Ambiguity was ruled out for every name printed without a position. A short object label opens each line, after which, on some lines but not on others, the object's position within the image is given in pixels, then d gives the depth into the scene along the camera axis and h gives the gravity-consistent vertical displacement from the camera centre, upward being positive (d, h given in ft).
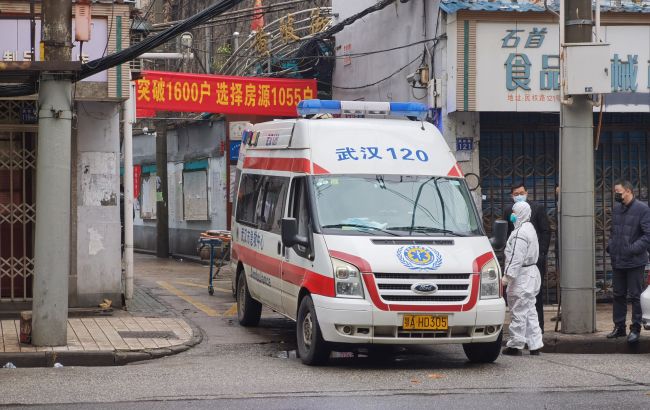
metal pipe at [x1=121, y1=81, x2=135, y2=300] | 53.01 -0.74
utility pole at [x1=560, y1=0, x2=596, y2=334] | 44.24 -0.81
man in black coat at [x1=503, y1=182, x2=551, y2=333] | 46.70 -1.80
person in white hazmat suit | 40.68 -3.65
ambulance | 36.09 -1.92
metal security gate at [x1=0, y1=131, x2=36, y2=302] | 49.62 -1.46
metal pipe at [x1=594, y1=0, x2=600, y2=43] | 44.09 +6.47
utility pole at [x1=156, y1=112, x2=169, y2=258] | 97.66 -0.88
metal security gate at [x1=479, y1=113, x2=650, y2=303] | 57.47 +1.09
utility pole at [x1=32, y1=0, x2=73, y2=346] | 39.58 -0.37
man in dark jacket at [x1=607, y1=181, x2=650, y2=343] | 43.14 -2.67
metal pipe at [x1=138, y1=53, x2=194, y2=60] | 61.98 +7.56
